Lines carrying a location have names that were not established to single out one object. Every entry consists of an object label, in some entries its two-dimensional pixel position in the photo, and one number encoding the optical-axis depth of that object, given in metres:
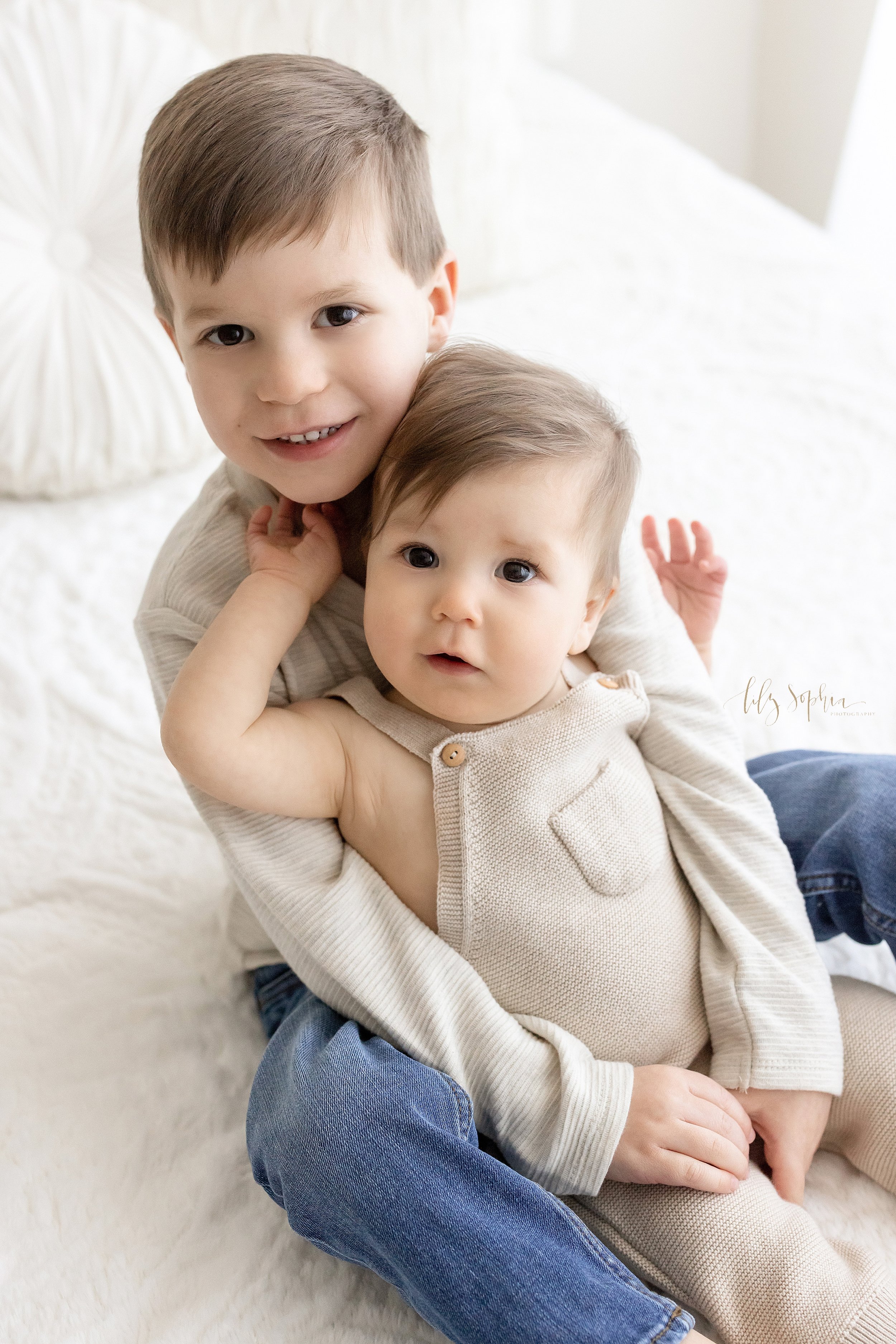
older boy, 0.70
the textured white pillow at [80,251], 1.27
